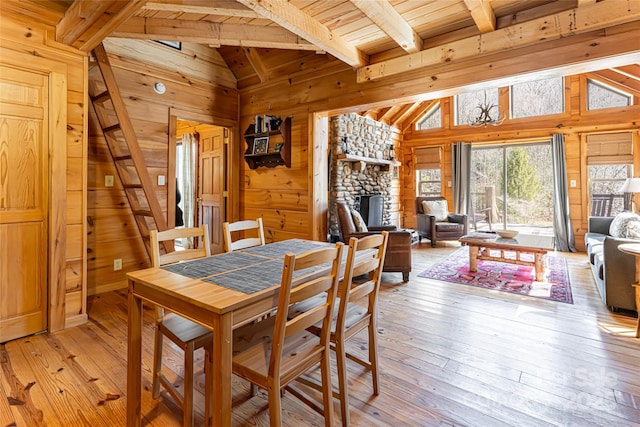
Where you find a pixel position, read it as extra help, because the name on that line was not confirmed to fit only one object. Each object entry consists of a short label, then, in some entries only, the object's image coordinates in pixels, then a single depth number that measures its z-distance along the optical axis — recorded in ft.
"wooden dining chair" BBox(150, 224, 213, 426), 4.66
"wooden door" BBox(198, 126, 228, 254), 15.53
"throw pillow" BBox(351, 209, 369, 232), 13.97
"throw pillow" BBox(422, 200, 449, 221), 22.30
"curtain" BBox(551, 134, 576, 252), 19.81
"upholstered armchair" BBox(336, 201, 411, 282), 12.94
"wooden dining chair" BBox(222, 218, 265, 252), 7.26
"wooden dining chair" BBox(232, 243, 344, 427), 4.01
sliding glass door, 21.90
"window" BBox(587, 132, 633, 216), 18.62
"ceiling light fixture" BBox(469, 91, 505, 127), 17.62
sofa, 9.30
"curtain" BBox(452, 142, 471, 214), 23.81
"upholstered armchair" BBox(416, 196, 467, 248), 20.98
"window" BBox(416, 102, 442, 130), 25.41
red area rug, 11.78
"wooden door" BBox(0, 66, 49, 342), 7.51
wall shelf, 13.29
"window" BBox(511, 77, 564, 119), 20.56
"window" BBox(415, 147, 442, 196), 25.62
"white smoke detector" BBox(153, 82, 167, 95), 12.31
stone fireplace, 17.95
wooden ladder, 9.57
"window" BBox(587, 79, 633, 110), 18.49
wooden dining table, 3.80
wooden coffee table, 13.05
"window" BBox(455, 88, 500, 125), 23.17
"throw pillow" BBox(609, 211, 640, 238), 11.55
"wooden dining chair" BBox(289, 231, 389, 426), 4.98
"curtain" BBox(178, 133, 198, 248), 17.90
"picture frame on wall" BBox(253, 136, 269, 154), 13.78
